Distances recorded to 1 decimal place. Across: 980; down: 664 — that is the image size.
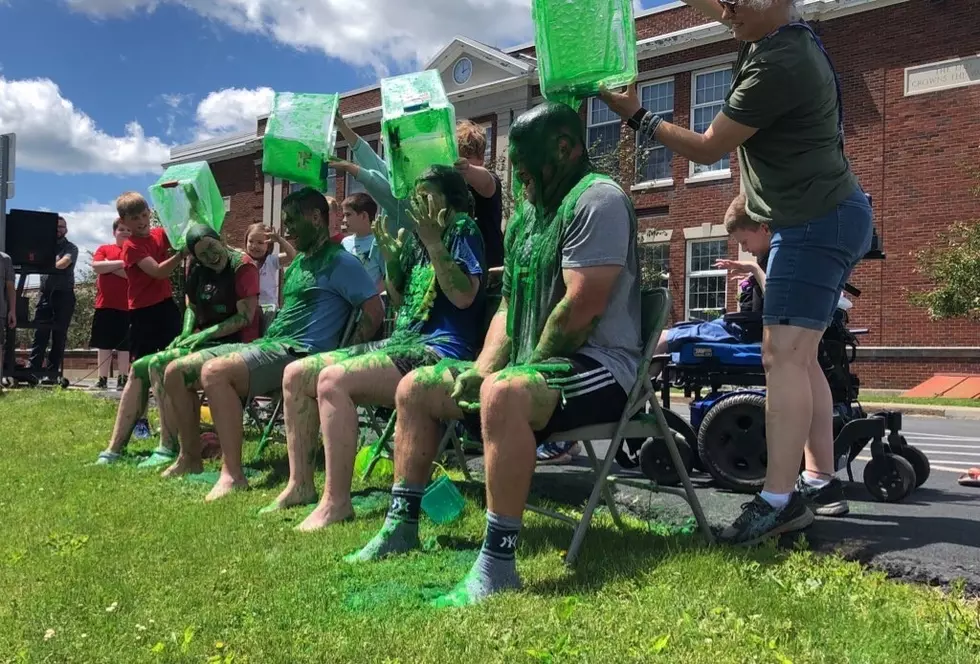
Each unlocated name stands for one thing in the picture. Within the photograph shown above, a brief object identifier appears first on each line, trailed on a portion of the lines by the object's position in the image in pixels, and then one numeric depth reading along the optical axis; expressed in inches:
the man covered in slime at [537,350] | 100.9
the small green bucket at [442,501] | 133.6
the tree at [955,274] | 563.8
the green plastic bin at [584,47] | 120.6
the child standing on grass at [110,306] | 330.6
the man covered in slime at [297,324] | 179.5
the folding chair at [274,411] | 187.0
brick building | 639.1
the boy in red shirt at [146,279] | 257.3
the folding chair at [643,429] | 110.3
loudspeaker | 458.3
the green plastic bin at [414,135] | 155.5
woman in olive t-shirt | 113.1
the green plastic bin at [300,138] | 170.2
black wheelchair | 155.9
